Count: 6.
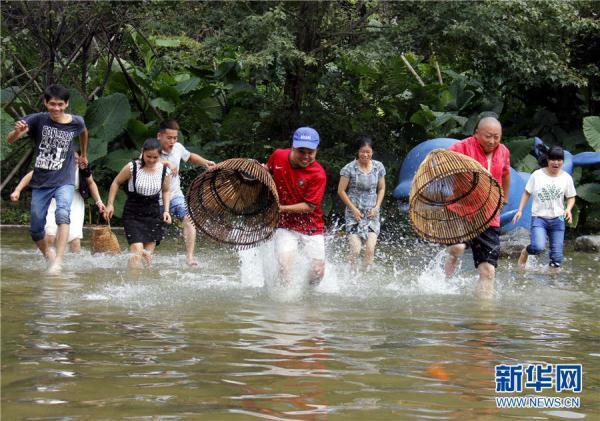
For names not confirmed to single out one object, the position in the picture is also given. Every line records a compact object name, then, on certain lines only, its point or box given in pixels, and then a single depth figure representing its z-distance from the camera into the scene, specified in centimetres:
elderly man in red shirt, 804
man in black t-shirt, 923
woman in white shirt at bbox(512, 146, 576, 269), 1086
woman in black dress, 963
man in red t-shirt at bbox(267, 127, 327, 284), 768
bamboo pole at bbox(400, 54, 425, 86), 1814
